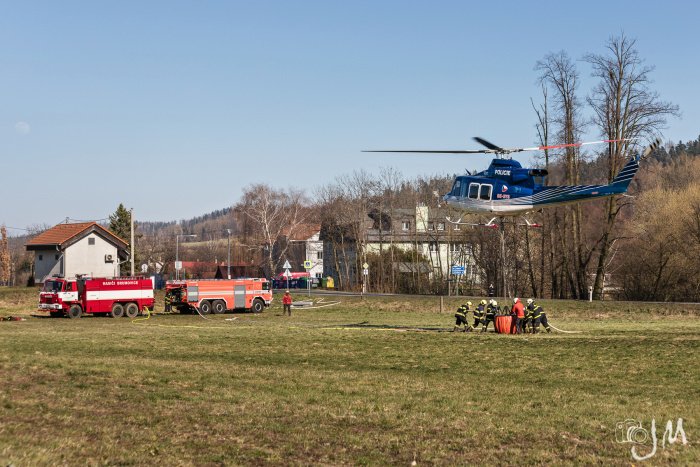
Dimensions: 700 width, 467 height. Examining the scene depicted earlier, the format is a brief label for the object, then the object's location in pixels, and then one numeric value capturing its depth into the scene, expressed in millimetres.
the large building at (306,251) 128250
